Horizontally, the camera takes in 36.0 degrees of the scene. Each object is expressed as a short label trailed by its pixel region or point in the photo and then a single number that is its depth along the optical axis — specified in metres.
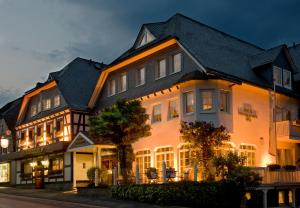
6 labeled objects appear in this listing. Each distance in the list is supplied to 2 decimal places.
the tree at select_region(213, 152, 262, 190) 21.03
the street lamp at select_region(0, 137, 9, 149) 35.88
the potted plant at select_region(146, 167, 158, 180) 24.89
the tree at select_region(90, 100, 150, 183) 26.84
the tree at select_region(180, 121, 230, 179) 24.98
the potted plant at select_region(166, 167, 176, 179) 24.22
